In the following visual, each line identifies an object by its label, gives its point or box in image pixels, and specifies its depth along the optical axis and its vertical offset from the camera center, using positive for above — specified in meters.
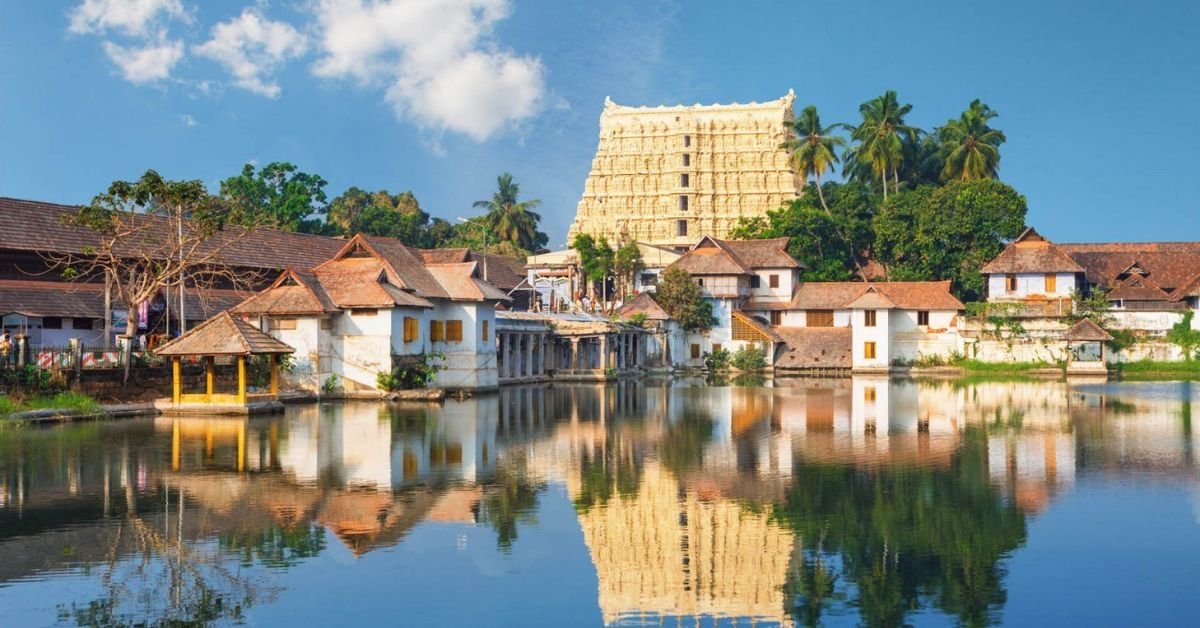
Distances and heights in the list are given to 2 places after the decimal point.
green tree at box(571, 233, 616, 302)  70.25 +5.07
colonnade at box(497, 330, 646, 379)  48.62 -0.39
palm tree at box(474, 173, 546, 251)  97.88 +10.56
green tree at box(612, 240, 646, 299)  70.88 +4.67
